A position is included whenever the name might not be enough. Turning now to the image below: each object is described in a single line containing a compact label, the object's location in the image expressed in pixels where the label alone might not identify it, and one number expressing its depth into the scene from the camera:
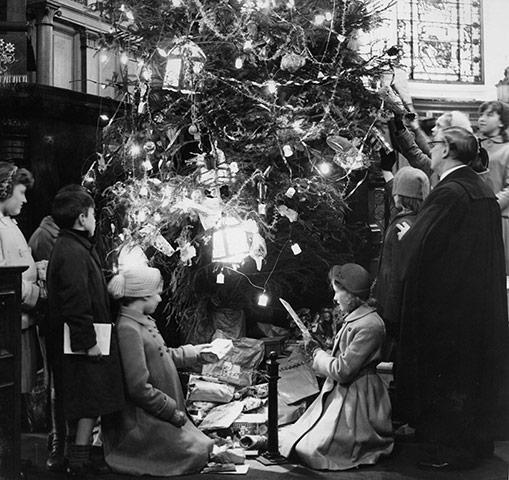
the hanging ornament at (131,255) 5.44
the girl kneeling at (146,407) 4.38
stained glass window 5.25
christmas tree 5.48
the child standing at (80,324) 4.27
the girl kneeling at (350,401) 4.51
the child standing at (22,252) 4.56
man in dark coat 4.46
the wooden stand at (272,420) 4.62
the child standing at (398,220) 5.09
